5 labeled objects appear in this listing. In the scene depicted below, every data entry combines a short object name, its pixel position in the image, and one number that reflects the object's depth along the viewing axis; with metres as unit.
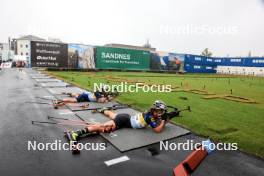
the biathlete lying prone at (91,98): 9.70
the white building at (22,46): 79.12
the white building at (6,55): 54.31
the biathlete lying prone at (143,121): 6.02
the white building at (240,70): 55.25
